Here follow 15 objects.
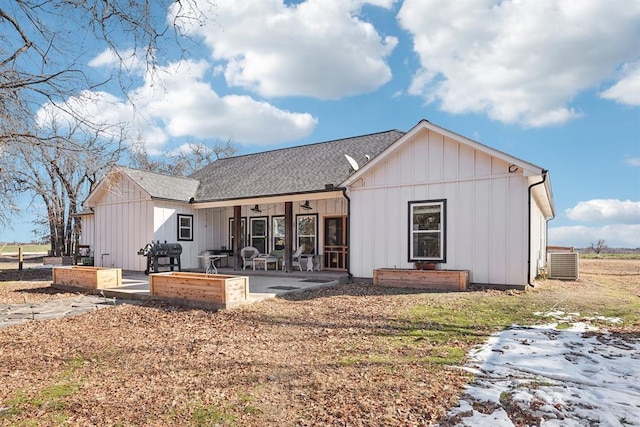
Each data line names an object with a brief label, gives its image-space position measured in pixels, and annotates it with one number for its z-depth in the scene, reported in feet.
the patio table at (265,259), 47.34
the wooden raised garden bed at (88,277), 34.22
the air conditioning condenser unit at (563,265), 41.09
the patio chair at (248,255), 48.08
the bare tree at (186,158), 105.09
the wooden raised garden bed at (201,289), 25.55
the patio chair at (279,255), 49.65
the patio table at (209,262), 46.83
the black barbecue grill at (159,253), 42.78
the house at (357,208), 31.27
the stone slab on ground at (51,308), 24.19
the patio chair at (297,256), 46.28
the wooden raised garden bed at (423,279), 30.71
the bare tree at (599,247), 114.42
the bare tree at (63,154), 22.39
